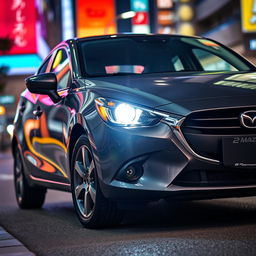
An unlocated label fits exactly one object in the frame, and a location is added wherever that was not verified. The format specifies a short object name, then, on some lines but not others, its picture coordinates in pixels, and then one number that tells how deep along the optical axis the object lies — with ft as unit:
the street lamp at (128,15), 150.23
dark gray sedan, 18.75
